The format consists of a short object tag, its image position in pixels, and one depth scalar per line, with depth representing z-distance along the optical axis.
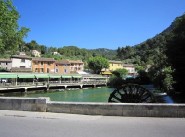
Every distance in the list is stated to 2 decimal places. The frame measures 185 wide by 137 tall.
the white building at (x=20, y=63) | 52.97
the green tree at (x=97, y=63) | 73.57
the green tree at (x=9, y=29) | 19.22
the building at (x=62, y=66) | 67.29
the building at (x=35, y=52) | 92.27
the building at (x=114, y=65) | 86.57
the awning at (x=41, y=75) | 46.76
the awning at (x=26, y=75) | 41.96
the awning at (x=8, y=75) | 38.69
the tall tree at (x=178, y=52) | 21.99
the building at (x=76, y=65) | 75.41
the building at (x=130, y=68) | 91.71
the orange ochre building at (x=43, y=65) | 58.92
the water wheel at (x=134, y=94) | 9.82
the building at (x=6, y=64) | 52.79
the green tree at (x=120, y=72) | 76.53
